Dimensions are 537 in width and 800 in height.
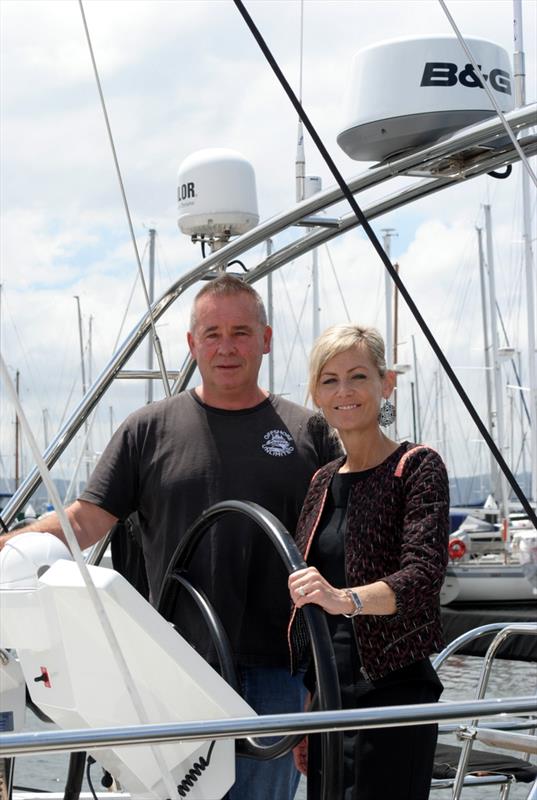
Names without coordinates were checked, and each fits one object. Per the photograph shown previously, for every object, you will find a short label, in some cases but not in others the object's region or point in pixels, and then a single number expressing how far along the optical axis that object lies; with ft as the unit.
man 9.53
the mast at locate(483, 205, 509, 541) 85.81
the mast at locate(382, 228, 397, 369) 89.30
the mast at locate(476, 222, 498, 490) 91.71
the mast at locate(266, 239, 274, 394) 59.22
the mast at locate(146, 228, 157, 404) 55.86
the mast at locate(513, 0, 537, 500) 9.50
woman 7.35
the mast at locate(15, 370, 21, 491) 138.84
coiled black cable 7.37
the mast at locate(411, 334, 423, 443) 116.20
